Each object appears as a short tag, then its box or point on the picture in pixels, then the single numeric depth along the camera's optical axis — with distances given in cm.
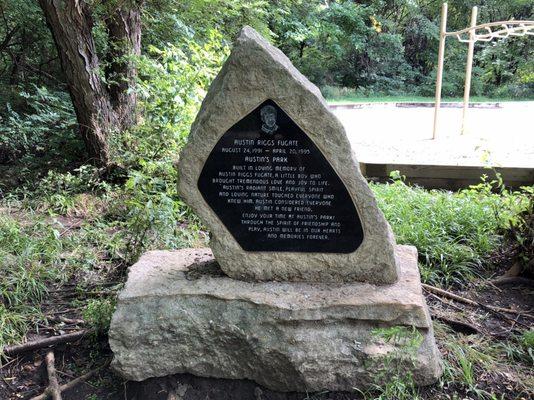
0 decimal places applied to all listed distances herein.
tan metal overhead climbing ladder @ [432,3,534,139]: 1024
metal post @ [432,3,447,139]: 1058
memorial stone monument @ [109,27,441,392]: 272
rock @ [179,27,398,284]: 276
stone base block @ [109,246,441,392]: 270
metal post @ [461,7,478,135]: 1027
